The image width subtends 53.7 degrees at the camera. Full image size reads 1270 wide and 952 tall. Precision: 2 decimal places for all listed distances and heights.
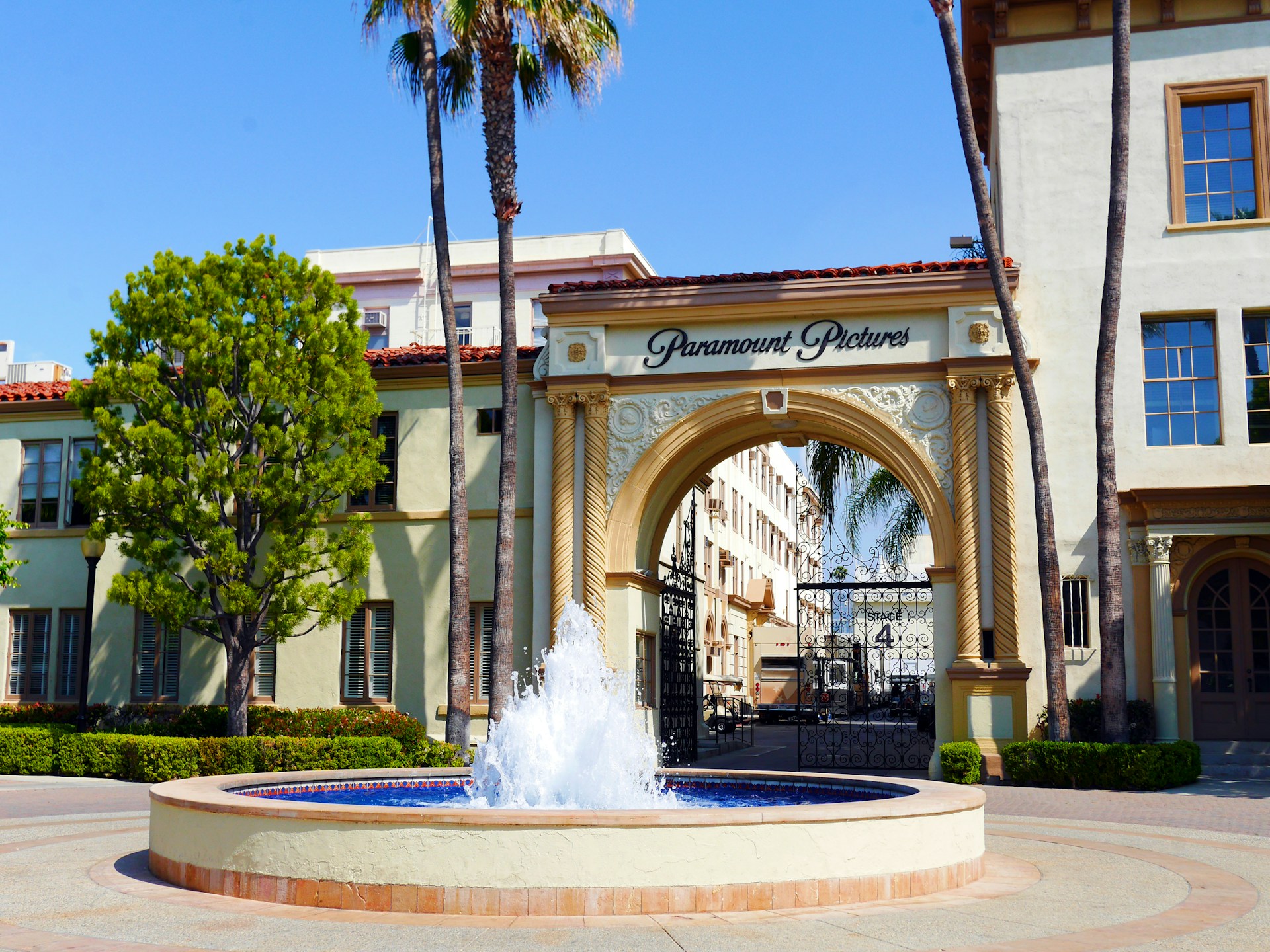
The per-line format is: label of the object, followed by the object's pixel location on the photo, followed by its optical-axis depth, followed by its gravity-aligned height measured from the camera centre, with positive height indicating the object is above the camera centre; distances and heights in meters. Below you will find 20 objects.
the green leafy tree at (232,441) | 20.09 +3.15
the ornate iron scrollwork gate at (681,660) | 24.03 -0.53
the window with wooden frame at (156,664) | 23.80 -0.55
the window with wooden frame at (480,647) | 22.33 -0.24
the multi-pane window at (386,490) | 23.38 +2.68
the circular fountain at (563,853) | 8.26 -1.50
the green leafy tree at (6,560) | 21.53 +1.31
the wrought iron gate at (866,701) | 22.75 -2.07
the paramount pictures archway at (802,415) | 19.92 +3.67
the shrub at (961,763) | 18.66 -1.94
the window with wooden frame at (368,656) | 22.86 -0.41
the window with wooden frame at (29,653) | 24.48 -0.35
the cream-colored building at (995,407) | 19.75 +3.77
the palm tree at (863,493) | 30.53 +3.50
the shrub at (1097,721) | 19.12 -1.36
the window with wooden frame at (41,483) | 24.97 +3.01
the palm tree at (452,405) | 19.97 +3.71
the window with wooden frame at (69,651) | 24.28 -0.31
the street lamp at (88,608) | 20.89 +0.46
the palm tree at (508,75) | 19.70 +9.17
